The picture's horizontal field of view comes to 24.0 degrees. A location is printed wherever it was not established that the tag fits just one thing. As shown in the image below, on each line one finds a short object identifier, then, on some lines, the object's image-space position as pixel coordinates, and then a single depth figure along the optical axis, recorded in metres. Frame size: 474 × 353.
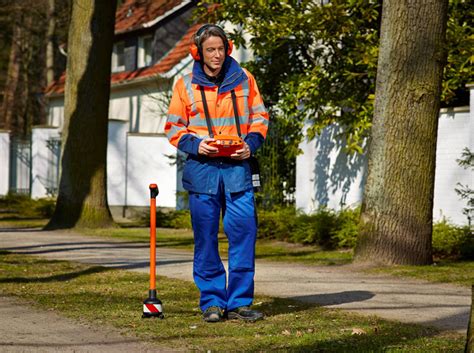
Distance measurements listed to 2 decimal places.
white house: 16.88
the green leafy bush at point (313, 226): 16.81
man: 8.16
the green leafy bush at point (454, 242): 14.87
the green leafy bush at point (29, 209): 26.84
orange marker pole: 8.23
